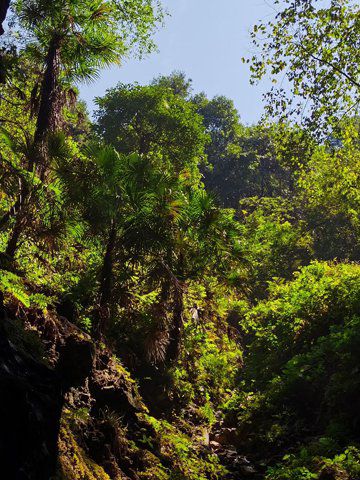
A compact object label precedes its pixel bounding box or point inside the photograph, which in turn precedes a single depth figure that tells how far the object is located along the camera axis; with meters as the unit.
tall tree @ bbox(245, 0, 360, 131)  10.93
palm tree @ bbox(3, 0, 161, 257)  9.43
